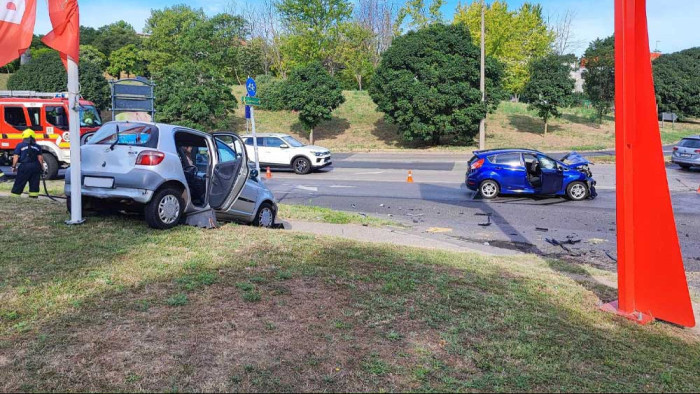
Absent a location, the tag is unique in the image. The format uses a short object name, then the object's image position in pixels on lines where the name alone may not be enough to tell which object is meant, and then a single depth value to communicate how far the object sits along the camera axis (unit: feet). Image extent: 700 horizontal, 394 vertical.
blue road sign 48.56
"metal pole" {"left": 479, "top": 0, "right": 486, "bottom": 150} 105.29
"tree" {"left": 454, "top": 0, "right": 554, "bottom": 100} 158.20
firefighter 41.06
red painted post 17.16
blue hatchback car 50.70
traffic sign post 46.60
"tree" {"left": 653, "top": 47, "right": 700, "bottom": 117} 180.86
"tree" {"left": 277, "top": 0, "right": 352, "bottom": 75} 163.32
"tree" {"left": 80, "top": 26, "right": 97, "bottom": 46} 224.12
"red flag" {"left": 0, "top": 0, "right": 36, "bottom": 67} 20.77
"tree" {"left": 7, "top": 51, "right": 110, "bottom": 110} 127.34
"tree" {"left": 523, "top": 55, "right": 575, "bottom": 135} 119.65
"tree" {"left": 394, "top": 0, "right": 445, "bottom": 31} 160.66
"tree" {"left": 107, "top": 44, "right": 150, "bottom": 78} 197.98
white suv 74.59
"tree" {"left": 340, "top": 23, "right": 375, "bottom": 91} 173.37
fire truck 58.39
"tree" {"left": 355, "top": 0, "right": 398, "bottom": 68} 198.08
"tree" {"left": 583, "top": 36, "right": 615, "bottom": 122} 160.78
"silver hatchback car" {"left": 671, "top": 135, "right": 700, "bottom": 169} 76.96
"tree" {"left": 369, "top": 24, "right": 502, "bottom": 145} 108.68
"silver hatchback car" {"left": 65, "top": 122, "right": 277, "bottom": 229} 25.32
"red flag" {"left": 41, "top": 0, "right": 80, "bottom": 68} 24.98
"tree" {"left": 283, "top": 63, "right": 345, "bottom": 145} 119.34
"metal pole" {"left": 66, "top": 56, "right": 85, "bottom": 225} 25.29
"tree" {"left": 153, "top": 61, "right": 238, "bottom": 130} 116.57
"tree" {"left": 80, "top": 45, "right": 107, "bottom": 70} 186.39
